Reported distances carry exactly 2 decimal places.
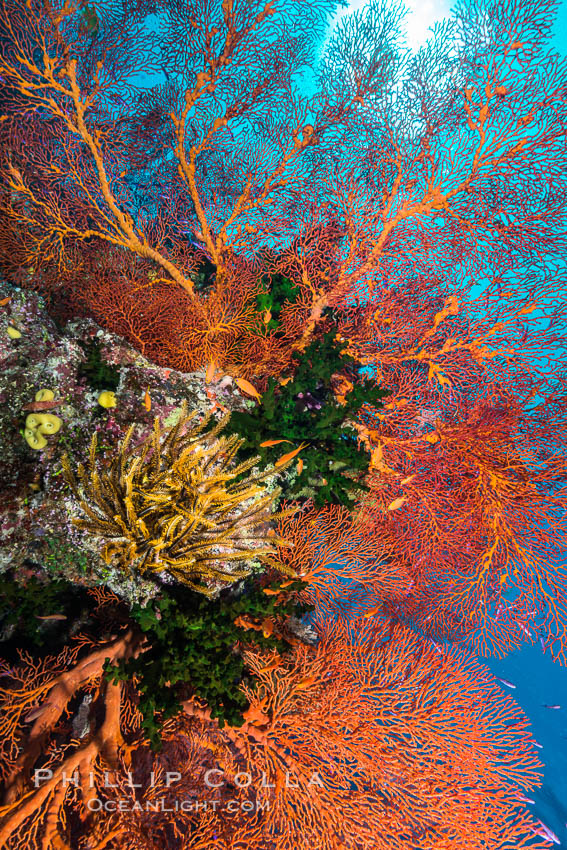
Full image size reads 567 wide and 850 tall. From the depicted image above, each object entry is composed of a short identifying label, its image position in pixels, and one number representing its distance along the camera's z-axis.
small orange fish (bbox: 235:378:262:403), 3.37
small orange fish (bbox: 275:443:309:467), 2.75
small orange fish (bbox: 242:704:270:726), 2.43
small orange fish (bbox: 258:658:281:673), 2.58
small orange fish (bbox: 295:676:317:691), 2.57
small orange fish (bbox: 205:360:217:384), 3.31
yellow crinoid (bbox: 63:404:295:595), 2.05
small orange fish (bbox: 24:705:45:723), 2.01
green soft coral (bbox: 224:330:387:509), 3.07
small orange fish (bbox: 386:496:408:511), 3.62
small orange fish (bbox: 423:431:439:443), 3.37
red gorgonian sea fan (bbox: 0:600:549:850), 2.01
